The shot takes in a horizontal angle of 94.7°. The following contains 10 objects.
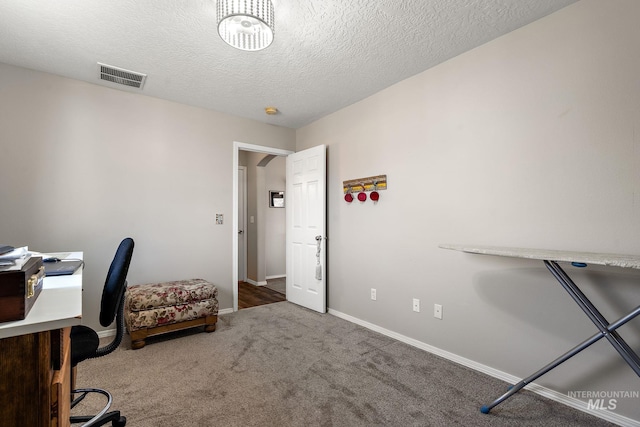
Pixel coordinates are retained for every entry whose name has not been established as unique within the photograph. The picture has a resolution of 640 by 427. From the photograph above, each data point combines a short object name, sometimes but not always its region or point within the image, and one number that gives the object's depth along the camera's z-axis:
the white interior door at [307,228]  3.55
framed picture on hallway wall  5.53
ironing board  1.30
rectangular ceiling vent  2.56
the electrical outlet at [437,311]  2.47
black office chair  1.44
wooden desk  0.76
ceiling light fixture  1.58
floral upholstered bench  2.60
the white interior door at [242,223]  5.33
